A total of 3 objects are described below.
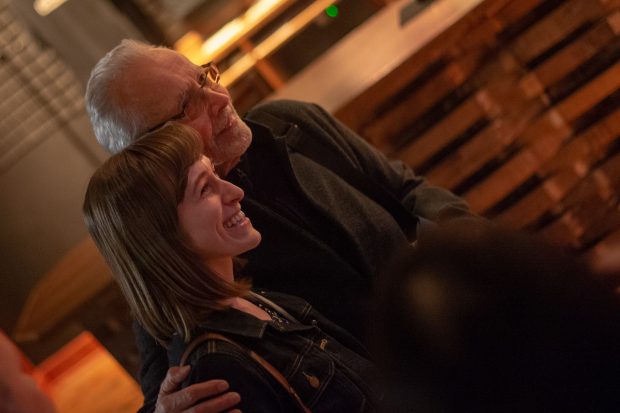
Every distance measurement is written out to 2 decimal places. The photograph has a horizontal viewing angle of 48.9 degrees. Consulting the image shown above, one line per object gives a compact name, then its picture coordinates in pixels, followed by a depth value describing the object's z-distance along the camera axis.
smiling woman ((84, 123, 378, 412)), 1.40
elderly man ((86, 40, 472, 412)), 1.79
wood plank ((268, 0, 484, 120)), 2.63
